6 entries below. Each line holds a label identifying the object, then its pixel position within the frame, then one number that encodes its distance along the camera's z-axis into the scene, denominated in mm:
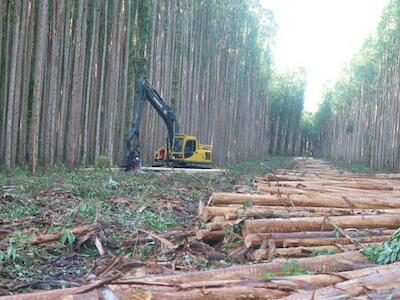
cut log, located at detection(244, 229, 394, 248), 5691
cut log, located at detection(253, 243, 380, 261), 5328
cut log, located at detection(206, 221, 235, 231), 6426
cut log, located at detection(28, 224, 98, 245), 6009
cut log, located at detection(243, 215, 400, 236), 5961
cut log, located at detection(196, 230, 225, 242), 6281
